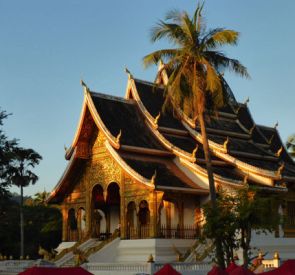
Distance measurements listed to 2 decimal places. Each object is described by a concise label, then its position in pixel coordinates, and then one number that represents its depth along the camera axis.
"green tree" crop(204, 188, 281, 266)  15.59
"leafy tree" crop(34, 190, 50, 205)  48.32
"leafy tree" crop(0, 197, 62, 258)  39.34
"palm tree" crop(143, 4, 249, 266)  19.36
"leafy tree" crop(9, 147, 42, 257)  35.11
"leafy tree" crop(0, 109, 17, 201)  24.60
